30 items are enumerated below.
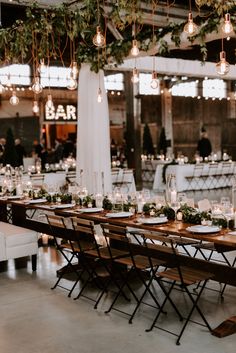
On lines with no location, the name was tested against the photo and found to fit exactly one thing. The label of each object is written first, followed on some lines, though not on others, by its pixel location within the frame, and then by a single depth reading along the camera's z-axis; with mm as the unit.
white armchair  6305
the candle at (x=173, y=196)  5535
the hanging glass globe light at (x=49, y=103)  7971
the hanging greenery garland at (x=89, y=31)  7234
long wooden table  4485
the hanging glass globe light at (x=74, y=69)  7453
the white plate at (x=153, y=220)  5203
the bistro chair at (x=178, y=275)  4305
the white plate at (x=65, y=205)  6633
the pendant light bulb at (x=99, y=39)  6094
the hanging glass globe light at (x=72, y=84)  7703
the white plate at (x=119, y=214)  5680
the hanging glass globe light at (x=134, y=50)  6587
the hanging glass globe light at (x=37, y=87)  7625
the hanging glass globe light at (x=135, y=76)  7509
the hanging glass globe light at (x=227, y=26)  5336
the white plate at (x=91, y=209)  6192
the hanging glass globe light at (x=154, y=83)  7236
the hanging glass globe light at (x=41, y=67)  7629
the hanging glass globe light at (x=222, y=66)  5891
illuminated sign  19469
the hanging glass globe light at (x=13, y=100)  8330
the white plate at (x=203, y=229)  4619
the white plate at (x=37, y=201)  7202
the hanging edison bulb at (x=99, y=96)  8646
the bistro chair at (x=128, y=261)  4801
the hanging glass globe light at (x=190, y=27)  5449
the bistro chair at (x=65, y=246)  5594
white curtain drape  8836
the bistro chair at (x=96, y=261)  5219
